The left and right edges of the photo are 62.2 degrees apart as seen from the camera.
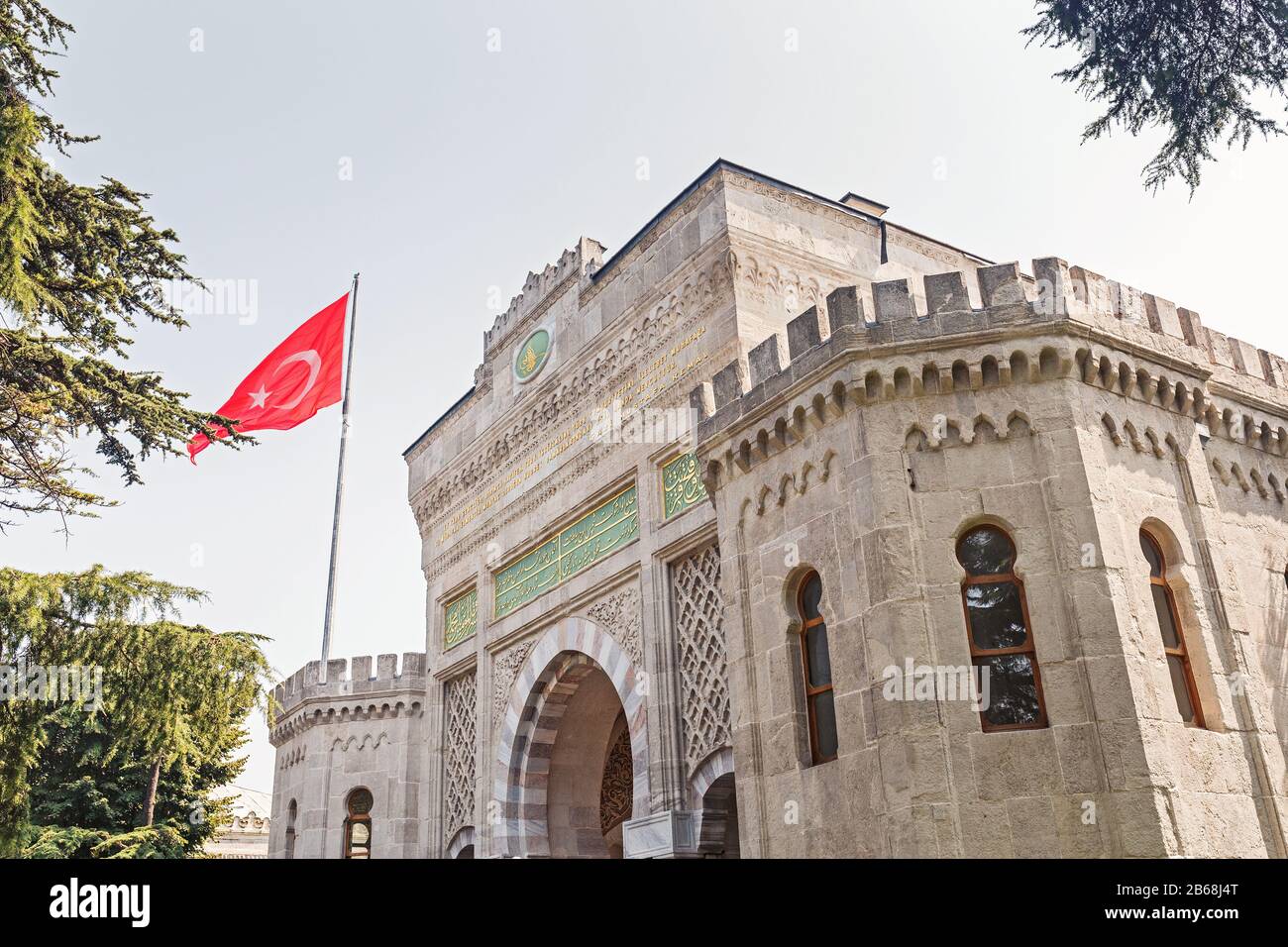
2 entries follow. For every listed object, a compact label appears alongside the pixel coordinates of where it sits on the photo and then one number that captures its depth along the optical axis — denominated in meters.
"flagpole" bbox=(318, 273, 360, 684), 19.88
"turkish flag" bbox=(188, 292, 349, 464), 18.84
